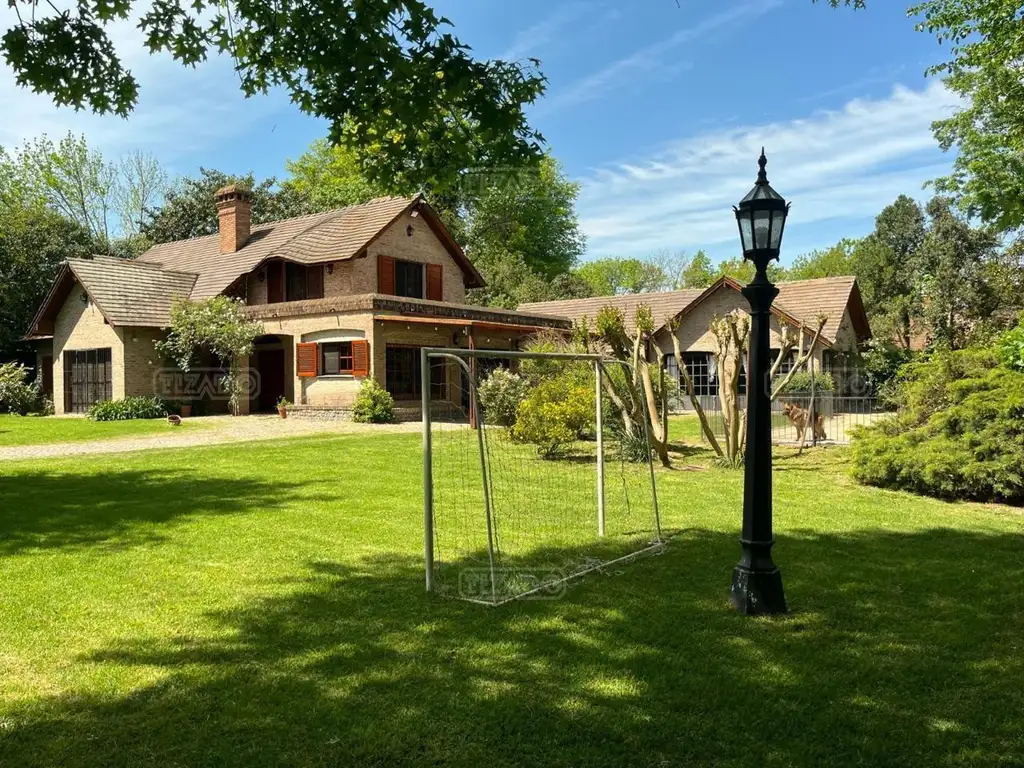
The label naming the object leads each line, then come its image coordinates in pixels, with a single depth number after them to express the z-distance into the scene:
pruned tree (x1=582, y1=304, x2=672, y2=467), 12.19
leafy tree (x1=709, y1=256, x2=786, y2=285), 67.62
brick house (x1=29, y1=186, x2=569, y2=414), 23.56
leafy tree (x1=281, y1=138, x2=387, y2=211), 46.69
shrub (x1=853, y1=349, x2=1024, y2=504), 9.78
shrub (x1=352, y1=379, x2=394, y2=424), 21.92
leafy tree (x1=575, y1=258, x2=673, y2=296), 72.75
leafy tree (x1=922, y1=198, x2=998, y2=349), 32.94
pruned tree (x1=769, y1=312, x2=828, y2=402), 12.09
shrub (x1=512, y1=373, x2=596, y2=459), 13.91
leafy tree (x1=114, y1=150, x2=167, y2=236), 48.47
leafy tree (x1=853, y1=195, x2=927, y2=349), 41.62
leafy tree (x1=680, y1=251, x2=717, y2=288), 71.94
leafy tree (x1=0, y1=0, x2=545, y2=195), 5.18
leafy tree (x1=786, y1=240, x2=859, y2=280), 64.22
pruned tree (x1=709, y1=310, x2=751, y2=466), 12.79
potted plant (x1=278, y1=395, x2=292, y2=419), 24.17
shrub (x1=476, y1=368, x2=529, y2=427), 17.66
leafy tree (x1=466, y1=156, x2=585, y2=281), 52.44
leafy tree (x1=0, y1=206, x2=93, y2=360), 31.59
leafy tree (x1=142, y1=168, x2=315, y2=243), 43.91
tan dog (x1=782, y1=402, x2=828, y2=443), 15.96
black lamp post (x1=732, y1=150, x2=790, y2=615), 5.32
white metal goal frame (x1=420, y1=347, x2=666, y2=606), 5.48
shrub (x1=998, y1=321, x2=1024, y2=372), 10.49
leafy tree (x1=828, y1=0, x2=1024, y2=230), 13.09
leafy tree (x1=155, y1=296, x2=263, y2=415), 24.28
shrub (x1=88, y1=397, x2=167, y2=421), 23.58
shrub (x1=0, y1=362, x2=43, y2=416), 27.55
